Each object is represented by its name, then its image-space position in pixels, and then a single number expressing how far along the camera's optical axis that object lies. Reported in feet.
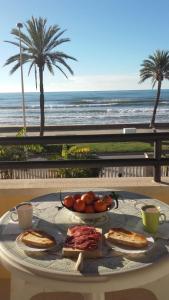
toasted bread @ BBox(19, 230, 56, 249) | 4.47
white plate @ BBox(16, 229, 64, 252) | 4.39
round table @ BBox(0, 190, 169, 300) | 3.82
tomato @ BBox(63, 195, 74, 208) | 5.31
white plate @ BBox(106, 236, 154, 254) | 4.26
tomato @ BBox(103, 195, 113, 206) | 5.26
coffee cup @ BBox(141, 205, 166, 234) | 4.87
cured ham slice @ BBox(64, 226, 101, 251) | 4.30
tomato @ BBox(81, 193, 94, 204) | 5.19
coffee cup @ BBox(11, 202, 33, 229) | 5.11
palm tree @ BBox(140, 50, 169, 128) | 97.09
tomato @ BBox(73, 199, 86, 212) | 5.20
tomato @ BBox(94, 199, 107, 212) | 5.16
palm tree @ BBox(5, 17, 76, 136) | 71.36
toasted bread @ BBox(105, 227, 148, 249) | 4.38
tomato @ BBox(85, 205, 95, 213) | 5.18
